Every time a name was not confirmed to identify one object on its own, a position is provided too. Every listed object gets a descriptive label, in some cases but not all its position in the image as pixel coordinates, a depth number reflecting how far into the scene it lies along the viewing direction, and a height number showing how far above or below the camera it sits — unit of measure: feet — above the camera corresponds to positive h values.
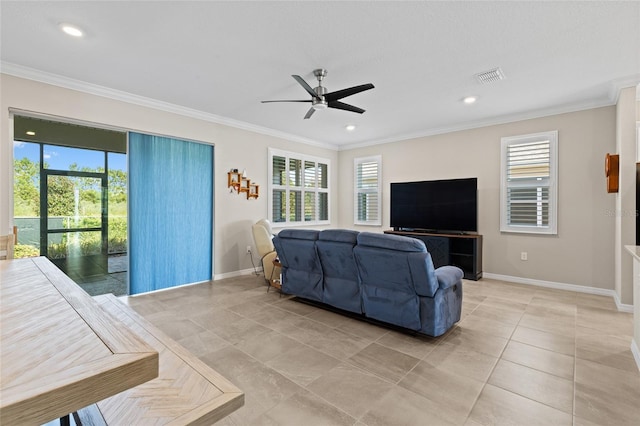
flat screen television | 17.30 +0.32
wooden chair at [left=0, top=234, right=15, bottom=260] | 6.98 -0.81
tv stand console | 16.81 -2.29
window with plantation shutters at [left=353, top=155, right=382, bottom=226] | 22.76 +1.57
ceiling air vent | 11.20 +5.20
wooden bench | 2.56 -1.74
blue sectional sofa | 8.95 -2.24
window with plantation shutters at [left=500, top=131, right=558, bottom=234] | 15.47 +1.47
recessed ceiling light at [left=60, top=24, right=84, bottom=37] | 8.62 +5.26
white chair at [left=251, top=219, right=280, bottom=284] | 15.40 -2.00
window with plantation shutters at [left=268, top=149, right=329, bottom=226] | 20.40 +1.59
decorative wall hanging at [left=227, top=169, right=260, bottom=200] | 17.54 +1.58
